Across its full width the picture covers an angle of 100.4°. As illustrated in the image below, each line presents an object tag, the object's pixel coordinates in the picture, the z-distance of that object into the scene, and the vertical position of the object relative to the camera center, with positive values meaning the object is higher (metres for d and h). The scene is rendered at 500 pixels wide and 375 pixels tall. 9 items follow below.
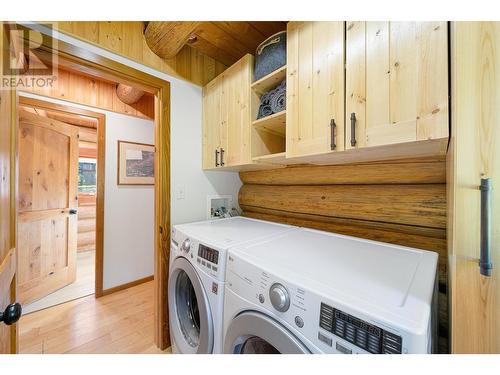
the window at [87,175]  4.23 +0.24
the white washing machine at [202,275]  0.96 -0.46
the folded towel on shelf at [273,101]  1.27 +0.55
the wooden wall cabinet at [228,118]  1.42 +0.52
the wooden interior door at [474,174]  0.48 +0.03
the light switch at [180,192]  1.68 -0.04
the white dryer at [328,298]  0.49 -0.31
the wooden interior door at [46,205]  2.05 -0.20
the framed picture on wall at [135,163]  2.48 +0.29
